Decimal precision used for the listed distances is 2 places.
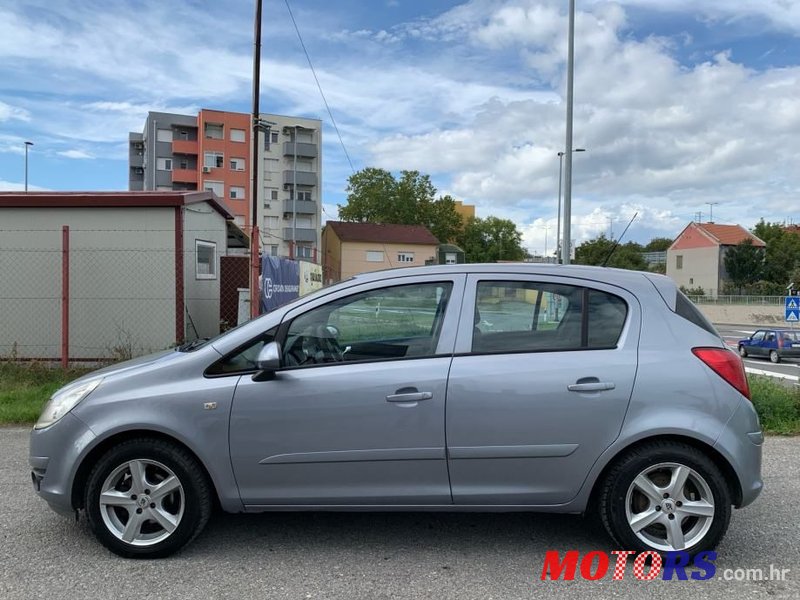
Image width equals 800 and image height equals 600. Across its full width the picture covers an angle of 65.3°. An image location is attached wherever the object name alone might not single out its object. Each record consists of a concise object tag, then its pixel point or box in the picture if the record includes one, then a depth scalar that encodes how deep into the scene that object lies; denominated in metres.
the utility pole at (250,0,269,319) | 12.25
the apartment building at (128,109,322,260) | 61.97
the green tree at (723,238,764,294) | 69.50
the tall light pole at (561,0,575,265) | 14.39
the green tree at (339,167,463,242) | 82.31
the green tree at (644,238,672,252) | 122.91
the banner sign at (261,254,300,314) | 11.10
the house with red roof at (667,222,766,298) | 72.94
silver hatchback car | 3.45
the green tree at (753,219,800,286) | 70.31
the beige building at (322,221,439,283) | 62.44
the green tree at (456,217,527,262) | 95.94
